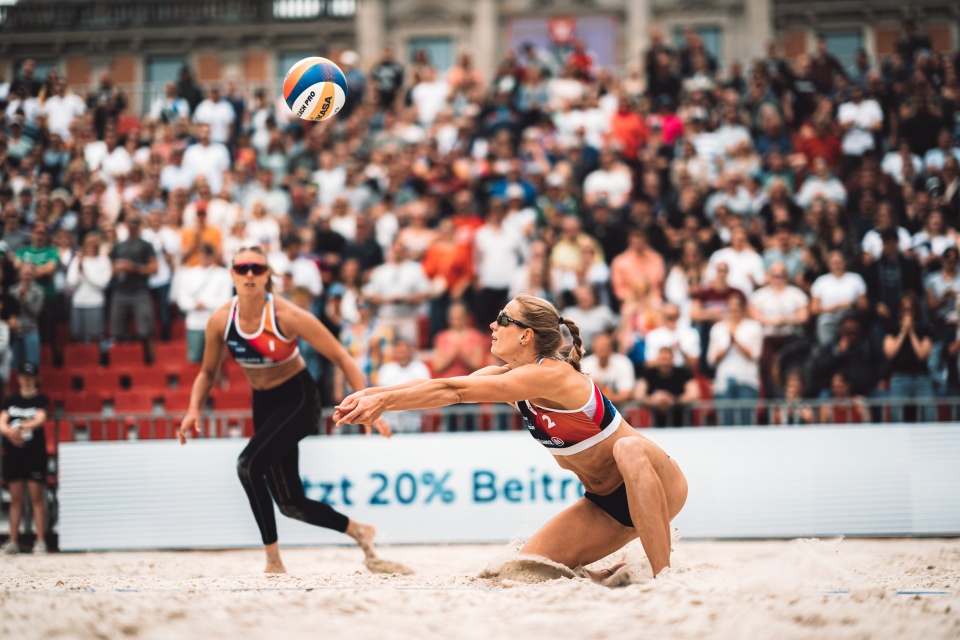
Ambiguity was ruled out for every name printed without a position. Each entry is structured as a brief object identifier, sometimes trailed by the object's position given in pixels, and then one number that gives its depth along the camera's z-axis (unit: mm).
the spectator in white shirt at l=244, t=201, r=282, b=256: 12727
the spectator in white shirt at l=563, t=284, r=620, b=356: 11211
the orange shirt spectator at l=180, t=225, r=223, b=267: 12688
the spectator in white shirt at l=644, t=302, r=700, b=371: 10805
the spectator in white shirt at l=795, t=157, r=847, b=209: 12914
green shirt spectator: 12109
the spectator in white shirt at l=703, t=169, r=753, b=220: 12891
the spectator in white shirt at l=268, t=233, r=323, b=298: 12078
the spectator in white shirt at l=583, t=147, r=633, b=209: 13242
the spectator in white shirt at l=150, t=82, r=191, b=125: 16219
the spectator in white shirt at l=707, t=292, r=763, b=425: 10602
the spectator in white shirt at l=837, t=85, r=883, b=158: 14062
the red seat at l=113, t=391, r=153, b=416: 11633
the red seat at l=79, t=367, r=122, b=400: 12000
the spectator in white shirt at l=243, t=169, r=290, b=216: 13914
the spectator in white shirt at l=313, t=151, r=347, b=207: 14227
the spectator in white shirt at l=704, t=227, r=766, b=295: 11734
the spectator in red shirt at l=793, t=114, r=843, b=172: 14148
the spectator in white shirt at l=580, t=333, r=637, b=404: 10336
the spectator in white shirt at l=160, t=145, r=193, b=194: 14508
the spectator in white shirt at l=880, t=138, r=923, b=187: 13211
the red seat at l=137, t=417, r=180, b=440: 10086
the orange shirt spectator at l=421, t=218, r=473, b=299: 12281
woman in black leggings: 7051
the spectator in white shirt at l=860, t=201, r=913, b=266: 11750
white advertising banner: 9734
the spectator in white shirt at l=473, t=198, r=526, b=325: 12227
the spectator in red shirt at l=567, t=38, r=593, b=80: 16547
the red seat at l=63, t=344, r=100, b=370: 12219
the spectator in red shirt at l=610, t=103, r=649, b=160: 14453
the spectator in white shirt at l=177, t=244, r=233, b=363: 11781
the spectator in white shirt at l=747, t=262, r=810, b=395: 10914
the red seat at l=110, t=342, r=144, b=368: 12180
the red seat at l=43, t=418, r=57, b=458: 10016
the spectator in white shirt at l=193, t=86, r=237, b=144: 15852
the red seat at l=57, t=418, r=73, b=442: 10008
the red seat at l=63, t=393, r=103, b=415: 11633
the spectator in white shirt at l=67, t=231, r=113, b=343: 12141
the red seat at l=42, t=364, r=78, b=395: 11984
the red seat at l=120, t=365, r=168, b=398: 12055
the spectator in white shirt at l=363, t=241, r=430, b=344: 12000
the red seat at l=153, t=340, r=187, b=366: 12320
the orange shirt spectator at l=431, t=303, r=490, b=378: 11078
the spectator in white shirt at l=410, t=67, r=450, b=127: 16391
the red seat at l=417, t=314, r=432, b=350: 12234
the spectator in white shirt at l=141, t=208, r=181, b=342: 12547
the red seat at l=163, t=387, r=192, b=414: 11688
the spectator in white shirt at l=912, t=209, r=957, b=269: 11703
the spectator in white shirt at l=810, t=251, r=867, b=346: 11023
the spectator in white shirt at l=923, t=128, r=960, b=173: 13359
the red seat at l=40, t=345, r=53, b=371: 12250
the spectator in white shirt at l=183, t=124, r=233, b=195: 14562
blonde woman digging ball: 5398
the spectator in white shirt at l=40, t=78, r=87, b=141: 15641
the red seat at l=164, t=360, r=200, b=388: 12039
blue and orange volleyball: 8211
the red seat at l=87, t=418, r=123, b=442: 9922
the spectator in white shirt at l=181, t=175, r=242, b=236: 13273
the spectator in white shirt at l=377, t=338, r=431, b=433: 10656
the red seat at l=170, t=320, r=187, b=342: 12820
